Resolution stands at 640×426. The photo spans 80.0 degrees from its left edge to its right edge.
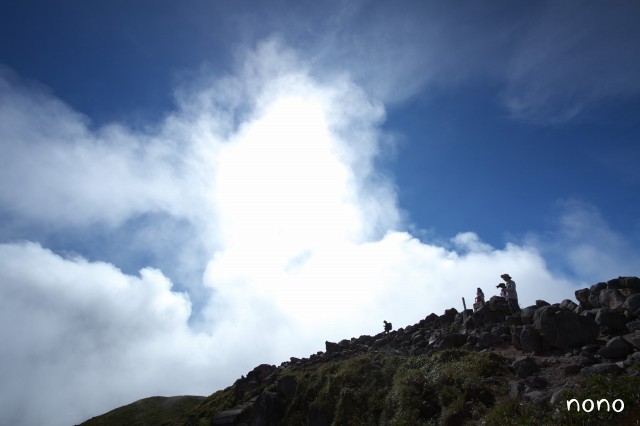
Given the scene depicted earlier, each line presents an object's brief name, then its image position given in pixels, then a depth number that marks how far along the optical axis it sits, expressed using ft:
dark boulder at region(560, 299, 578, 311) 68.62
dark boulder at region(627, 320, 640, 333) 55.00
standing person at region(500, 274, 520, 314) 80.23
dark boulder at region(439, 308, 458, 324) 90.39
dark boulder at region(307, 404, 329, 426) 71.87
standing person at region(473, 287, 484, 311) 87.93
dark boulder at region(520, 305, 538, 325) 69.30
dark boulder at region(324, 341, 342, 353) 108.47
